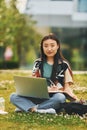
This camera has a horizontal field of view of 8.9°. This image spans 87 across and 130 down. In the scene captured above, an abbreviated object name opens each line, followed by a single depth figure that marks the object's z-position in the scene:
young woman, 9.16
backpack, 8.87
